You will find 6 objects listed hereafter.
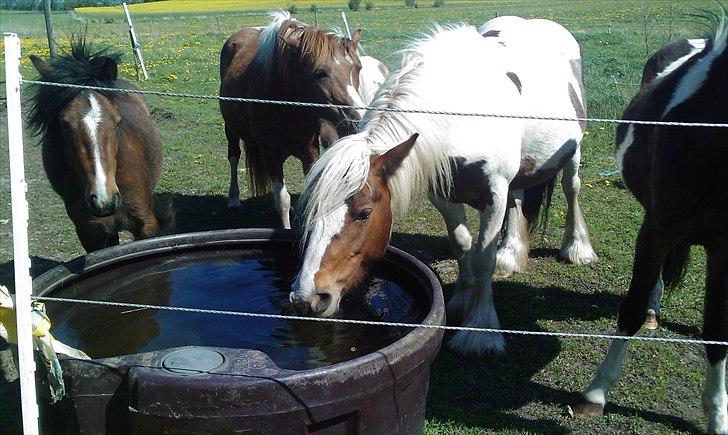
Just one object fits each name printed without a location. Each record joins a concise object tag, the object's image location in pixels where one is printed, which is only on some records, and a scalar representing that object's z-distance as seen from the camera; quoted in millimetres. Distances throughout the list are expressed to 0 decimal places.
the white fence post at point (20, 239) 2045
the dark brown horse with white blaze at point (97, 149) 3727
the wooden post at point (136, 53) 14170
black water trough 2111
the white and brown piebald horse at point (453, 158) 2996
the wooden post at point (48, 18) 12055
